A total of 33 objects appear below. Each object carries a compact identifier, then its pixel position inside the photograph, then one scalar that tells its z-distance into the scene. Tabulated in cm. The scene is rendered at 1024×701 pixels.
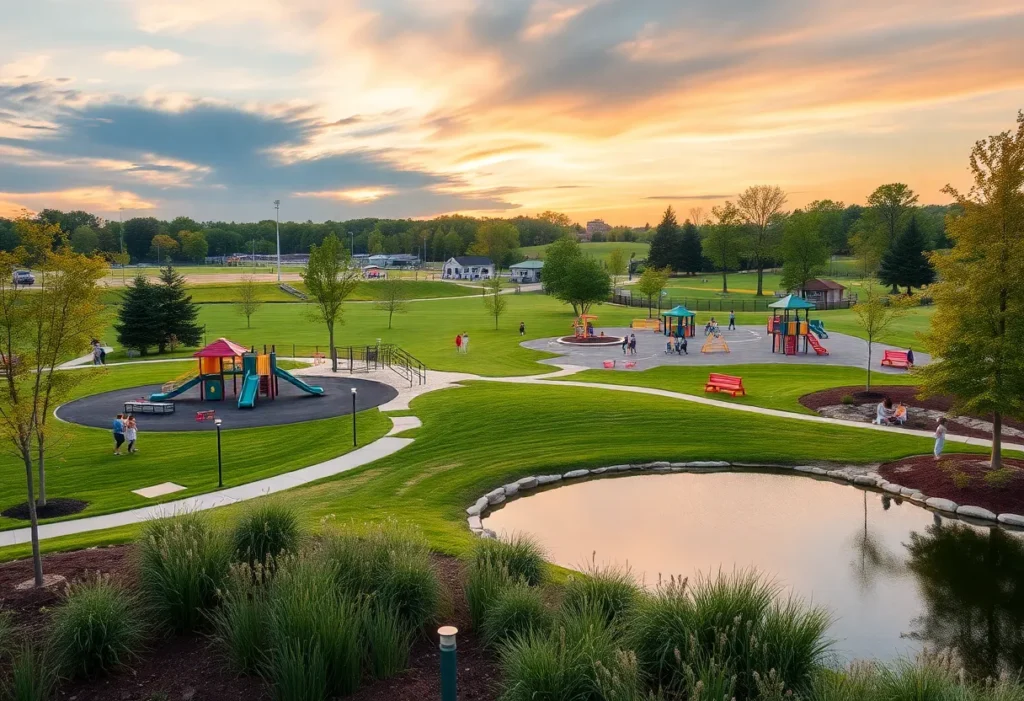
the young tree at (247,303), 6331
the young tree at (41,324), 1144
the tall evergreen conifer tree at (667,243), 12150
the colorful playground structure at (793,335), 4244
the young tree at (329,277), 3938
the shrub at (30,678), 700
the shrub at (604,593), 846
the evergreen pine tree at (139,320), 4734
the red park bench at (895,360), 3669
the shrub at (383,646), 771
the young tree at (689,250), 12281
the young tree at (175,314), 4841
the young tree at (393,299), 6526
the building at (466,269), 15175
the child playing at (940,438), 2064
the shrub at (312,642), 690
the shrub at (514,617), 831
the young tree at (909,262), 8219
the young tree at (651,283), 6856
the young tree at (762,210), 10138
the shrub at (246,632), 769
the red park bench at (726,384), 2998
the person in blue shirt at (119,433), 2192
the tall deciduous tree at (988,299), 1789
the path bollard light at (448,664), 580
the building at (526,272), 13525
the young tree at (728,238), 10752
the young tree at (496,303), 6016
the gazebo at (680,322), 4854
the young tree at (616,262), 8806
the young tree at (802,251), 9044
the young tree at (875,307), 3079
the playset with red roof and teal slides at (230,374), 3050
